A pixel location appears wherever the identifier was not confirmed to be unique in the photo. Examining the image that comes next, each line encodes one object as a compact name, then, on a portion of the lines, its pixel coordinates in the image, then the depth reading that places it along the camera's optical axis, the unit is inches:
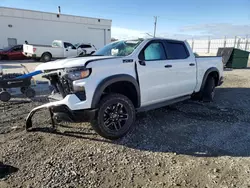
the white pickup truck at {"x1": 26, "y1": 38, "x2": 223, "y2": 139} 134.3
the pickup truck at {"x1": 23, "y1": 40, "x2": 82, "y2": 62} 721.6
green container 612.4
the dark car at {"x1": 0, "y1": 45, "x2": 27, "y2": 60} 796.0
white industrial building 982.4
